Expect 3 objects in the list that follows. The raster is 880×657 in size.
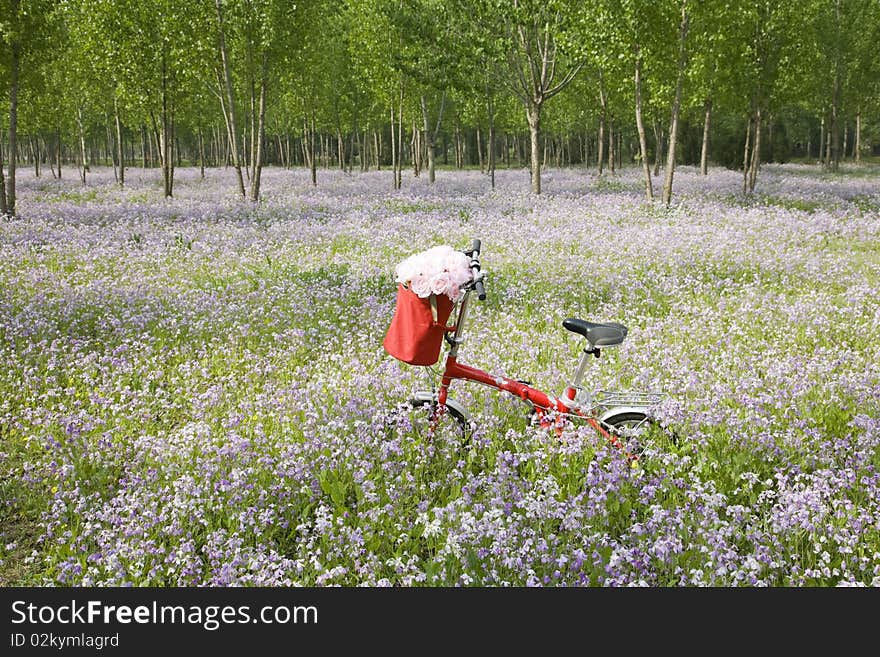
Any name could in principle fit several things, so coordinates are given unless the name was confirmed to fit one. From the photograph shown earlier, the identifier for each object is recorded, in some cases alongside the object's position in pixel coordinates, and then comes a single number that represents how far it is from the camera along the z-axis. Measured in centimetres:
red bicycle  557
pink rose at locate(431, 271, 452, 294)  507
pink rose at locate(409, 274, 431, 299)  510
